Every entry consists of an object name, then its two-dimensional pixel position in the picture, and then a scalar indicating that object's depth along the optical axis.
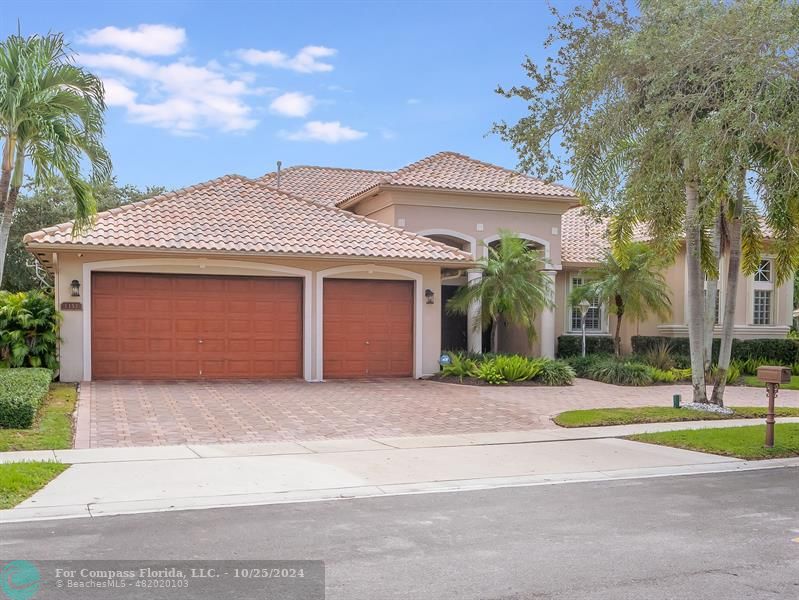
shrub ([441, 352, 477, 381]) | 20.81
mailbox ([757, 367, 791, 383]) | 11.52
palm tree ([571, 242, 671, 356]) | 23.23
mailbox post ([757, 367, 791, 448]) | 11.55
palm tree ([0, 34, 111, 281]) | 11.72
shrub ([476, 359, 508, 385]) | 20.17
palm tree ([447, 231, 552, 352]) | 21.61
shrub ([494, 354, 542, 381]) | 20.41
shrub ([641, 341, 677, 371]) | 23.39
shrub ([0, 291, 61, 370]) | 17.61
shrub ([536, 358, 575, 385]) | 20.61
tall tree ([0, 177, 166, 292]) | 35.22
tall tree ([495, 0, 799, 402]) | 11.15
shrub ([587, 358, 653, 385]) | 21.44
